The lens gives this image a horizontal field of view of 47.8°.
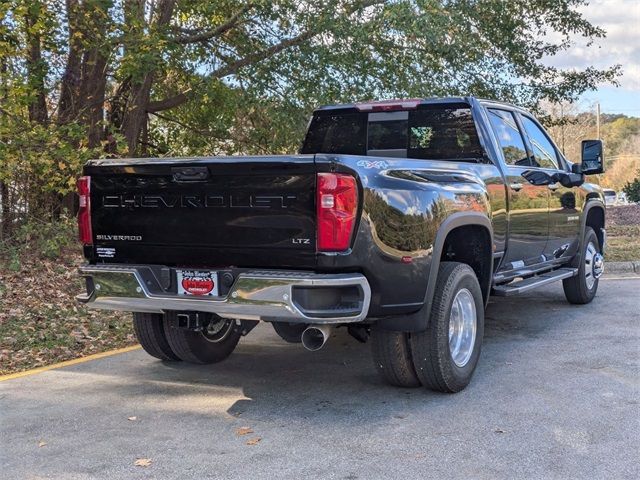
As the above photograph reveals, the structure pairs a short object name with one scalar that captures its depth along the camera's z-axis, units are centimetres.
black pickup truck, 416
